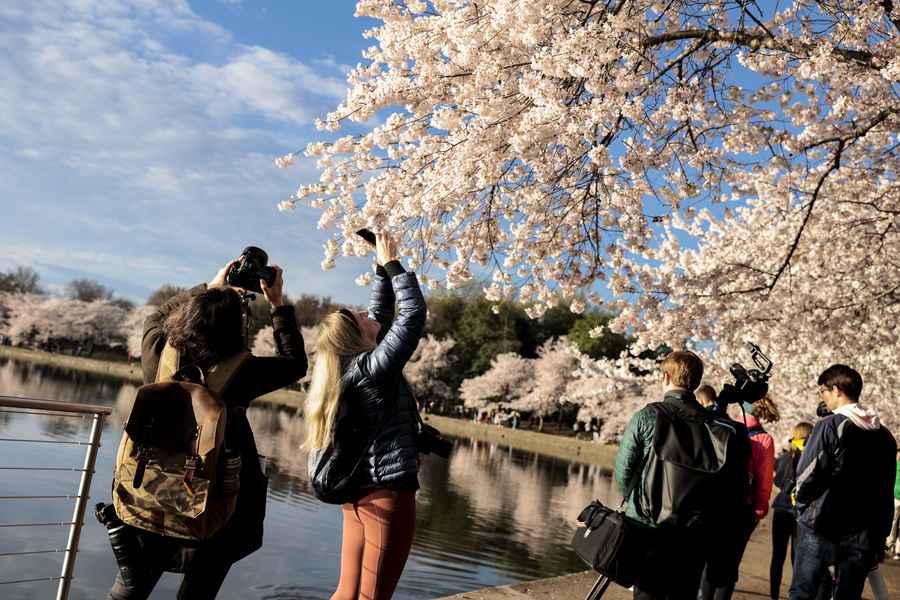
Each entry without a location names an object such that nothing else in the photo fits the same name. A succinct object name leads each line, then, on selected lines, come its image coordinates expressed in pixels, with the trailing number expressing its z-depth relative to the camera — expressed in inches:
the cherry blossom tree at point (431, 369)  1956.2
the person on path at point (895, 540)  332.5
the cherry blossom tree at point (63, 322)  2679.6
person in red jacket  172.9
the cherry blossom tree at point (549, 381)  1740.9
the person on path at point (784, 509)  217.3
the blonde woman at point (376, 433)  104.0
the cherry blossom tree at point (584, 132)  212.8
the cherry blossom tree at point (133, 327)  2460.6
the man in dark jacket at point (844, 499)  149.6
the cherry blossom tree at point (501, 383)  1833.2
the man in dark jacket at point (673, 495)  122.2
